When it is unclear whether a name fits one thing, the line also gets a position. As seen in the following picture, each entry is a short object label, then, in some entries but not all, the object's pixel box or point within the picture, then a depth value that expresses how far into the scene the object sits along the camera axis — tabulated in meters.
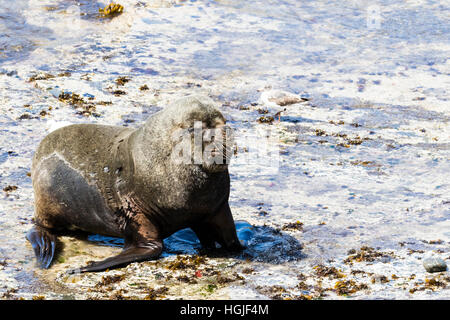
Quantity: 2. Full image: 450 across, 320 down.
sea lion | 10.26
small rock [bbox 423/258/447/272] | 9.74
